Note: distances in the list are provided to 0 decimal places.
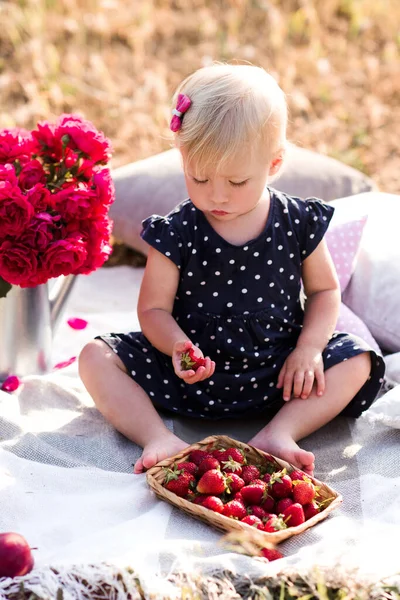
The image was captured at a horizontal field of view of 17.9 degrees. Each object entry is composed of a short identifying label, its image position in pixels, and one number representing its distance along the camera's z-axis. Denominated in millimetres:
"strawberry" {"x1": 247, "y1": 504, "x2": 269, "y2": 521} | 1321
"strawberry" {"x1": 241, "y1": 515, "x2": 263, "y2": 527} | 1297
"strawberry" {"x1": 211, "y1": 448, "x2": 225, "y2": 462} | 1377
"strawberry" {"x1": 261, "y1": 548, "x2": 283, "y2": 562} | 1274
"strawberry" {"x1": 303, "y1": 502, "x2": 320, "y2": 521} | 1340
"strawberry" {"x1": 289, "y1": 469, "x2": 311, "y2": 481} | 1361
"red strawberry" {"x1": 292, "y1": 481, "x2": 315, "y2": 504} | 1333
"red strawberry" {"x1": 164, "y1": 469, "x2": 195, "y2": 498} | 1343
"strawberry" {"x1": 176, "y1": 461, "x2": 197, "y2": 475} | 1366
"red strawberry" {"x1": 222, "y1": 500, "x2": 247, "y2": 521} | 1308
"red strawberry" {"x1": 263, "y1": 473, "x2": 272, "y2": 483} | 1364
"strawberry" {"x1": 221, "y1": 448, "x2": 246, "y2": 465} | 1373
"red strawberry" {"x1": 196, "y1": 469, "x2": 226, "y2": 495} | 1324
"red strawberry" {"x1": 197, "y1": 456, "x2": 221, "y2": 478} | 1352
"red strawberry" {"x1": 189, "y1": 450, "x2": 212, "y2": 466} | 1382
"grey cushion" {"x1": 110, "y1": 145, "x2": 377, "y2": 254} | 1916
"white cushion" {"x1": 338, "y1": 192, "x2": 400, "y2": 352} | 1694
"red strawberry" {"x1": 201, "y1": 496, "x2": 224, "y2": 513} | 1309
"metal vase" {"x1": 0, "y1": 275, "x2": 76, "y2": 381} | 1613
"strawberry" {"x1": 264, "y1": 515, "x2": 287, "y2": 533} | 1299
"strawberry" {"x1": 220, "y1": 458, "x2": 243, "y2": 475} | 1359
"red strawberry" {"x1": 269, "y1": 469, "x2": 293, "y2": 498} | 1341
